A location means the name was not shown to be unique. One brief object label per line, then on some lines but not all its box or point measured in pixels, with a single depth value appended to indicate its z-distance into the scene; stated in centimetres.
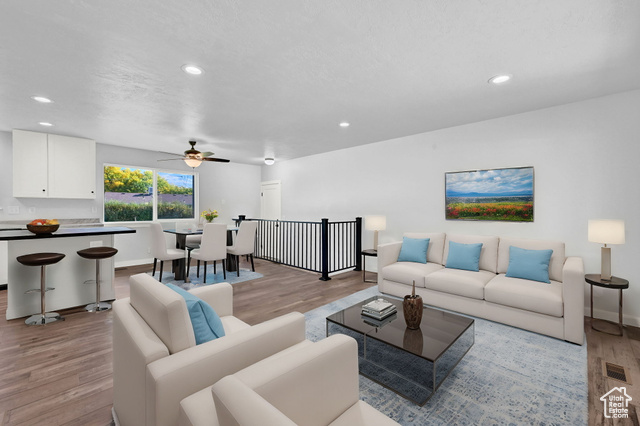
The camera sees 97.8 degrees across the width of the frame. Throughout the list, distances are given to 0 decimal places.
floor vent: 212
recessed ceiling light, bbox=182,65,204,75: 247
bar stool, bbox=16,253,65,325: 296
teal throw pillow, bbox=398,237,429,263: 414
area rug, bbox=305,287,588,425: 174
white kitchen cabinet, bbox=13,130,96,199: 441
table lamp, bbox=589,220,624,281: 279
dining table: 479
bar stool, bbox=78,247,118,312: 336
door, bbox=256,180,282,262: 700
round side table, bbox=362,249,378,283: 466
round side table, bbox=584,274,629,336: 272
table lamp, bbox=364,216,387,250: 489
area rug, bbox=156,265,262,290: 467
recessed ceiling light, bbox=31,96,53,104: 313
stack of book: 247
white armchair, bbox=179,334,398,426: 79
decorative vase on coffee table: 226
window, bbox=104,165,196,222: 568
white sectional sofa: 267
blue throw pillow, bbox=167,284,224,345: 140
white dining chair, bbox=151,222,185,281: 453
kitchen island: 316
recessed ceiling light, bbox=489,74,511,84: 266
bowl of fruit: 314
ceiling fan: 481
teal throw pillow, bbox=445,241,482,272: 365
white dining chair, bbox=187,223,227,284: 464
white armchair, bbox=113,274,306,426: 108
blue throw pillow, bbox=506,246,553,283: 313
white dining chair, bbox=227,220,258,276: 512
